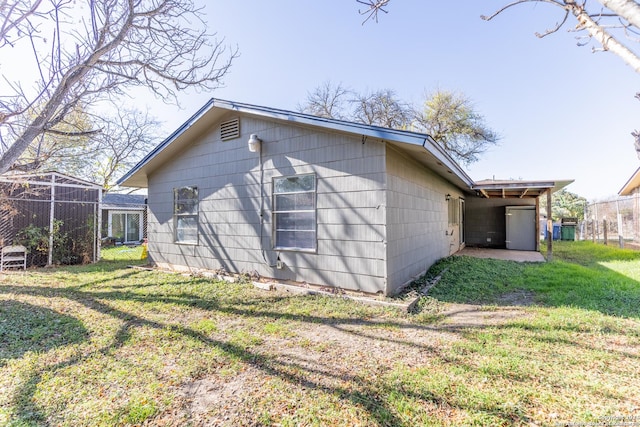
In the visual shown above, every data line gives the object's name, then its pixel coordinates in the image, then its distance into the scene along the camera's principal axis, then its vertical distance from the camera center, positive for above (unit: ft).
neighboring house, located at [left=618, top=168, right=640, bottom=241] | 44.60 +3.52
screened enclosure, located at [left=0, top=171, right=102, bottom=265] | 27.53 +0.63
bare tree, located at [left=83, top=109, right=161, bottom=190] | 63.57 +16.88
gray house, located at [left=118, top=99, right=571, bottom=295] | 16.37 +1.71
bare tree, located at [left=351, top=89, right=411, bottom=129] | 66.13 +25.64
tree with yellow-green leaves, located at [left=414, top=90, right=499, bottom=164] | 63.41 +21.30
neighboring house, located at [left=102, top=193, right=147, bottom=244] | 52.88 +0.47
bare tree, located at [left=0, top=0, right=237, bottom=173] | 15.34 +10.96
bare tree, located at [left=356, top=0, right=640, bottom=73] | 5.85 +6.14
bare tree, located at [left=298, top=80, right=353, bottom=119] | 67.51 +28.28
